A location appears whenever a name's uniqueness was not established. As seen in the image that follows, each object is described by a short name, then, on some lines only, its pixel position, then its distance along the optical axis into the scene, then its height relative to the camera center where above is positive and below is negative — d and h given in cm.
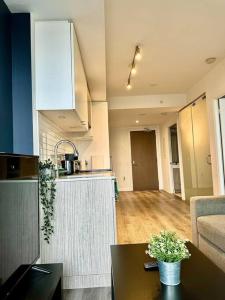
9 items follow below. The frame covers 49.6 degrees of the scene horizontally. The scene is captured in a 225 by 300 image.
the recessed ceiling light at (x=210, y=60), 371 +157
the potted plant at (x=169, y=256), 113 -44
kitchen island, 203 -56
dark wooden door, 851 +3
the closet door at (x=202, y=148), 442 +26
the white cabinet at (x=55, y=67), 216 +90
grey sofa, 199 -58
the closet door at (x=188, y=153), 507 +20
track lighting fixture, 328 +152
